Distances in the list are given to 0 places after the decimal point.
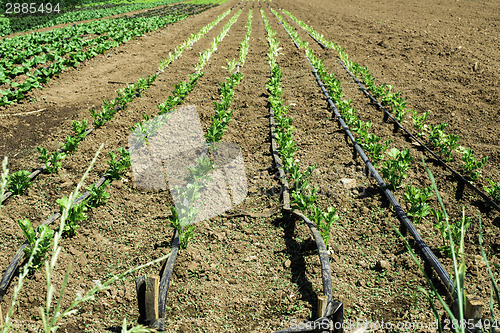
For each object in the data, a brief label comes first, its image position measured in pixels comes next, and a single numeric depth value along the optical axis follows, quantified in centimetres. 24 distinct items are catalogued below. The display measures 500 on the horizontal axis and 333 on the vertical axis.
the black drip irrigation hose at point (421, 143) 359
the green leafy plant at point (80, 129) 529
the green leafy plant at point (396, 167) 408
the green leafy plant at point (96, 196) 388
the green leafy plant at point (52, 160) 452
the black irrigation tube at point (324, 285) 208
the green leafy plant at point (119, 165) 439
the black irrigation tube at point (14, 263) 277
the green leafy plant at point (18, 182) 405
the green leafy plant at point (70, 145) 495
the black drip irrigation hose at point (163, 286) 203
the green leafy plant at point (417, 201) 346
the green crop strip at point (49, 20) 2191
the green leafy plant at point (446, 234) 301
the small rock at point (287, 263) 315
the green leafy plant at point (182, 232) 320
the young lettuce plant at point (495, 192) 362
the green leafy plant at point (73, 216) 338
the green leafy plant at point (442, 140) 462
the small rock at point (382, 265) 303
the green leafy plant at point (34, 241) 297
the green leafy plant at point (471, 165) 414
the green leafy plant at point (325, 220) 321
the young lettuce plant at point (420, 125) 547
